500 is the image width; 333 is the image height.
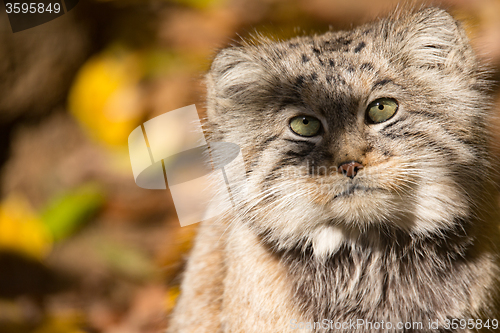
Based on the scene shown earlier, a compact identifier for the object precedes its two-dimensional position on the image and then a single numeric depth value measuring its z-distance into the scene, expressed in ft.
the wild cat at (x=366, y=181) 8.51
